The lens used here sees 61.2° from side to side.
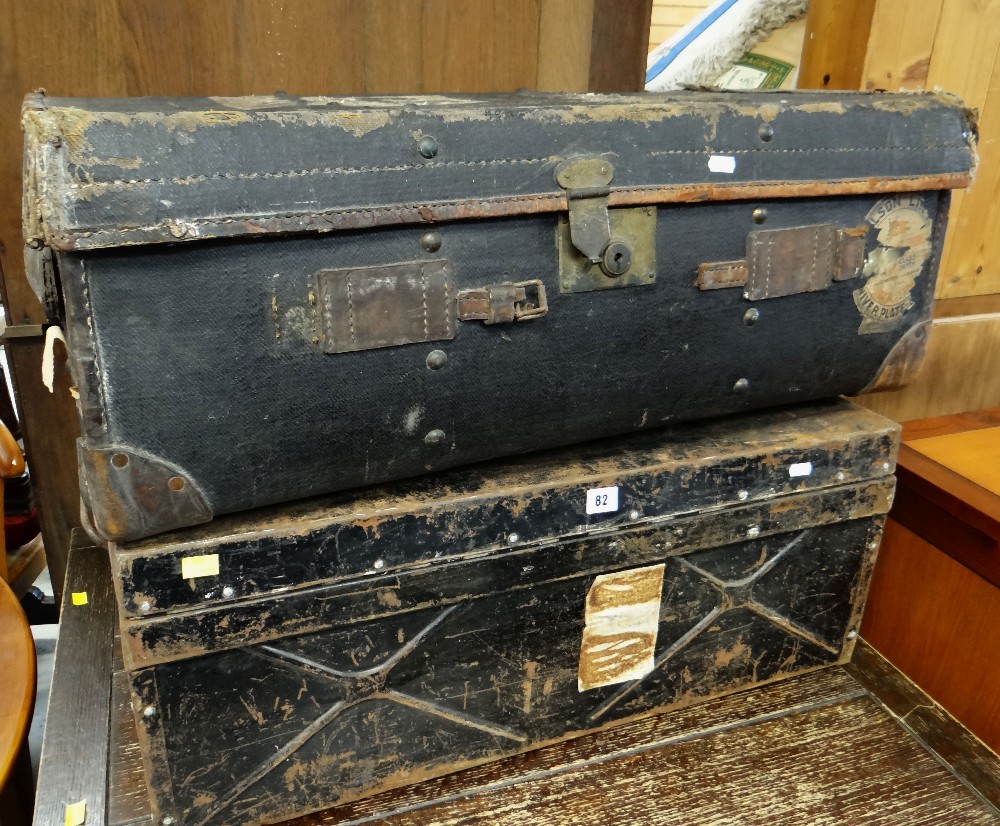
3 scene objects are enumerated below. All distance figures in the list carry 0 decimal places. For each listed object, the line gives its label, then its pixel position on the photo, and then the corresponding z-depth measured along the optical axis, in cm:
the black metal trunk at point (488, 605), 85
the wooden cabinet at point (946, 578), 112
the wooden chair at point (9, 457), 123
